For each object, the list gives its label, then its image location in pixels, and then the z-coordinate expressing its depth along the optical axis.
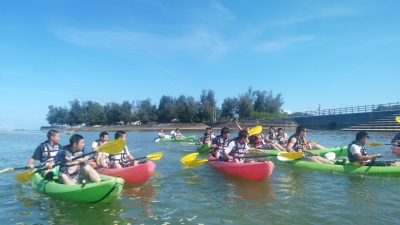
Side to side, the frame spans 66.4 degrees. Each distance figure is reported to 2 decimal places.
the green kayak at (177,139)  25.52
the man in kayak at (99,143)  8.70
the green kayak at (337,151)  13.23
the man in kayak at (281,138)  15.70
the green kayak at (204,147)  15.97
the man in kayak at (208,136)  17.29
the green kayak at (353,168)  8.57
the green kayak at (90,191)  6.04
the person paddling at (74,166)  6.59
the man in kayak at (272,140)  14.02
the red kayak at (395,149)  12.63
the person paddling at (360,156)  8.77
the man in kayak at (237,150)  9.36
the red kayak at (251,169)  8.23
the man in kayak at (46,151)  7.70
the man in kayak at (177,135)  26.57
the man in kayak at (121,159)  8.82
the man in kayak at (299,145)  10.25
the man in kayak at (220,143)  10.73
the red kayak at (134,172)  8.21
